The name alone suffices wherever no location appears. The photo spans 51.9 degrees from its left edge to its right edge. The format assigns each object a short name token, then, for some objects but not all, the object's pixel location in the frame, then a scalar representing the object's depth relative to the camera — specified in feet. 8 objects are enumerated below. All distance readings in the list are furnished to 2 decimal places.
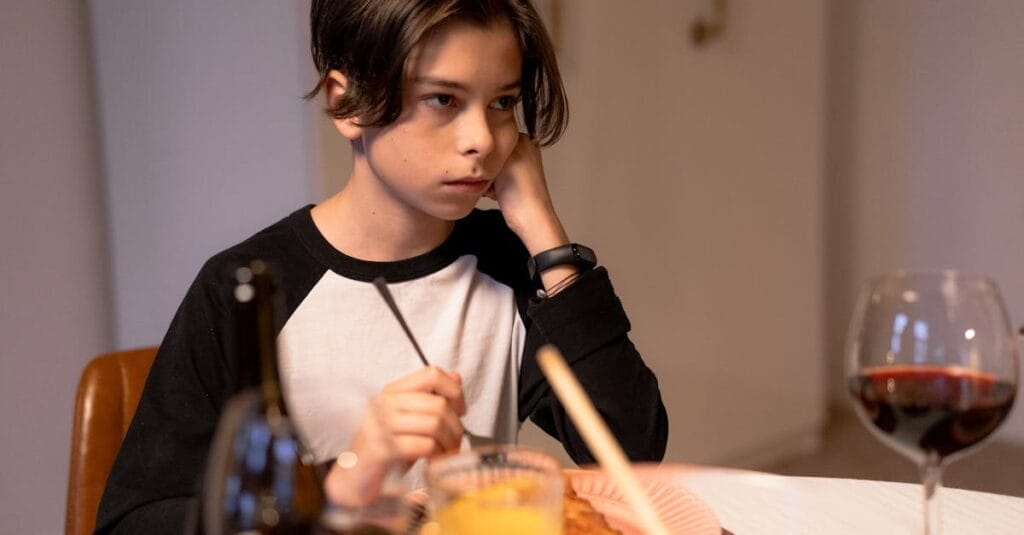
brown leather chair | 3.59
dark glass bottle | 1.50
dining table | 2.73
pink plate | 2.21
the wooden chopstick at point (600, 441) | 1.58
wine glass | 2.23
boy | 3.28
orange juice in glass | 1.64
